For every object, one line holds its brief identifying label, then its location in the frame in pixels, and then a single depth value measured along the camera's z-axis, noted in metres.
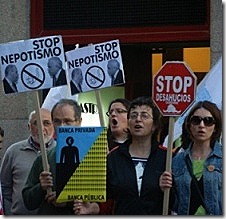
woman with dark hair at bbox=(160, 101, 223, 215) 7.35
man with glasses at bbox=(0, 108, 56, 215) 8.92
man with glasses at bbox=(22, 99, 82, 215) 7.69
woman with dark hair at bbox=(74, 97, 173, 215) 7.34
